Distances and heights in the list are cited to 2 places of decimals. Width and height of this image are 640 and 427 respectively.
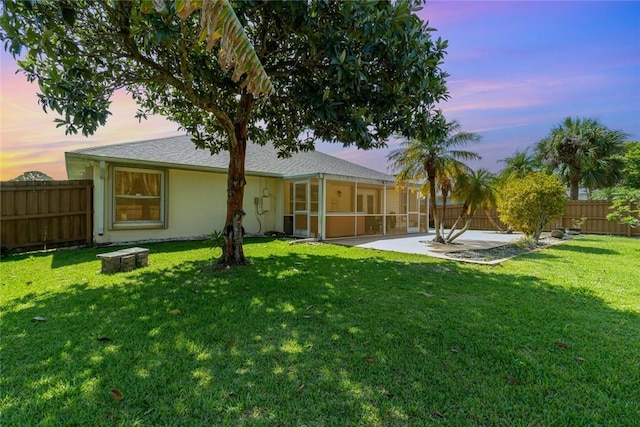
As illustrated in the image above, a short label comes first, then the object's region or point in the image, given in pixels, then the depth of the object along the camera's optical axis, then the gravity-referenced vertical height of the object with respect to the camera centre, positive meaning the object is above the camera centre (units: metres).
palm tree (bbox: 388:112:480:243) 10.81 +2.07
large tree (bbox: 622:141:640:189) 12.80 +2.05
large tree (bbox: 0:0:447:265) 4.51 +2.75
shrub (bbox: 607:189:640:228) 10.72 +0.60
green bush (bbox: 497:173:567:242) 11.05 +0.40
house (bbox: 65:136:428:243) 10.52 +0.76
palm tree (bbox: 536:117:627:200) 20.06 +4.14
